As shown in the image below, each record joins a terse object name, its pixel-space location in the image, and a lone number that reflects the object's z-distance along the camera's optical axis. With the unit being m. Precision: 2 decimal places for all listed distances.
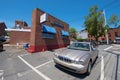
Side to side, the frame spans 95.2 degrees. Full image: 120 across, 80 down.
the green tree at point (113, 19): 22.45
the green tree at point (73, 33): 37.72
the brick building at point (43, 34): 7.19
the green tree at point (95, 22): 19.58
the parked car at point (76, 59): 2.54
